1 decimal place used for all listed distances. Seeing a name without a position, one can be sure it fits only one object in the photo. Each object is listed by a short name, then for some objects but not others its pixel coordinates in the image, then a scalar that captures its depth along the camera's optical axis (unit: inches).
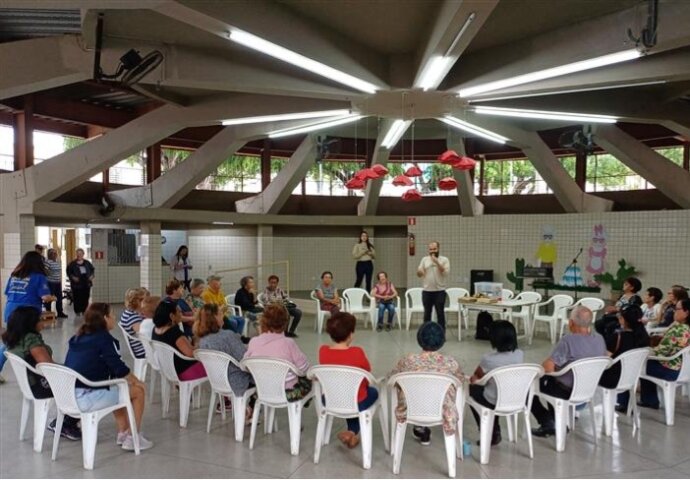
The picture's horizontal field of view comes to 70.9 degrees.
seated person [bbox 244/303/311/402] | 143.0
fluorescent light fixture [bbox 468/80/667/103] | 207.4
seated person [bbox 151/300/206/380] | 160.7
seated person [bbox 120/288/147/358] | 188.5
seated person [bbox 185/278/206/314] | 242.5
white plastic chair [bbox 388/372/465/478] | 123.6
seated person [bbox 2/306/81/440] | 141.3
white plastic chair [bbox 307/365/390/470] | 129.7
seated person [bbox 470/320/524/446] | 138.7
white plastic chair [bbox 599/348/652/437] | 151.4
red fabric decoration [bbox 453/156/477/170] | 208.8
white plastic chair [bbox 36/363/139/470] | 128.6
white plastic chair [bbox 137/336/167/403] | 174.2
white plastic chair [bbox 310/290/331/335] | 315.6
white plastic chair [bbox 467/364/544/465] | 131.7
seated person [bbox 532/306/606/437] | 143.9
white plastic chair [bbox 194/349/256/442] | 147.6
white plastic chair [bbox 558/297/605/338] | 287.6
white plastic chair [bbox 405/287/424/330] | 327.3
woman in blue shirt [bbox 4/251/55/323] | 211.0
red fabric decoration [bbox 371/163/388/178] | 231.6
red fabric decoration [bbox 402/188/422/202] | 255.8
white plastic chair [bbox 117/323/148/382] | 188.5
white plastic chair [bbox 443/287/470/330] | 326.3
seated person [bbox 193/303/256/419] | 152.3
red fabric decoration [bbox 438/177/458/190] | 238.1
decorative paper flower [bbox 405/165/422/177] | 233.6
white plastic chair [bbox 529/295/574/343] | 291.1
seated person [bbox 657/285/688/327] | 193.8
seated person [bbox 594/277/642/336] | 189.0
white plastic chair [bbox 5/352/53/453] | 138.6
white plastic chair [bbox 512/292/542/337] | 290.7
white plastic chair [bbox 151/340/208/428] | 159.5
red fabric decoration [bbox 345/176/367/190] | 242.8
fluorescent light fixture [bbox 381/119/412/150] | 277.9
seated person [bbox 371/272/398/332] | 325.7
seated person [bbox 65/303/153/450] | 132.9
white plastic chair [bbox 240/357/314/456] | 138.4
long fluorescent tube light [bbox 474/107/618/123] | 253.0
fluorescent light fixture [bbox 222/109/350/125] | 262.2
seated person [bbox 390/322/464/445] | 126.5
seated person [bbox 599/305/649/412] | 153.8
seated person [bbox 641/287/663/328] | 216.2
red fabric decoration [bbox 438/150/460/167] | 205.3
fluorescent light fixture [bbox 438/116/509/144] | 284.4
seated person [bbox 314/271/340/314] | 316.2
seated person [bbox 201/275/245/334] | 250.5
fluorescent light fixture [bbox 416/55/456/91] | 177.9
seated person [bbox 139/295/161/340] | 180.4
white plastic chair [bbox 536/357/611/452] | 139.9
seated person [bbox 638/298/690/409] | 161.2
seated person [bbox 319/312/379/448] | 135.7
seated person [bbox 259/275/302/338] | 297.0
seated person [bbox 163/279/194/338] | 211.6
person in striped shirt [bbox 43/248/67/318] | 353.4
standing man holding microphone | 294.4
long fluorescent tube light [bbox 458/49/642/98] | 171.6
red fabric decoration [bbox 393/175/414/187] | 233.3
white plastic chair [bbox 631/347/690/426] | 159.2
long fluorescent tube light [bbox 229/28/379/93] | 157.9
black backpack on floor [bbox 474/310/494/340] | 290.1
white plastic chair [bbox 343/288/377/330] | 323.6
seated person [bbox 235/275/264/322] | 289.0
